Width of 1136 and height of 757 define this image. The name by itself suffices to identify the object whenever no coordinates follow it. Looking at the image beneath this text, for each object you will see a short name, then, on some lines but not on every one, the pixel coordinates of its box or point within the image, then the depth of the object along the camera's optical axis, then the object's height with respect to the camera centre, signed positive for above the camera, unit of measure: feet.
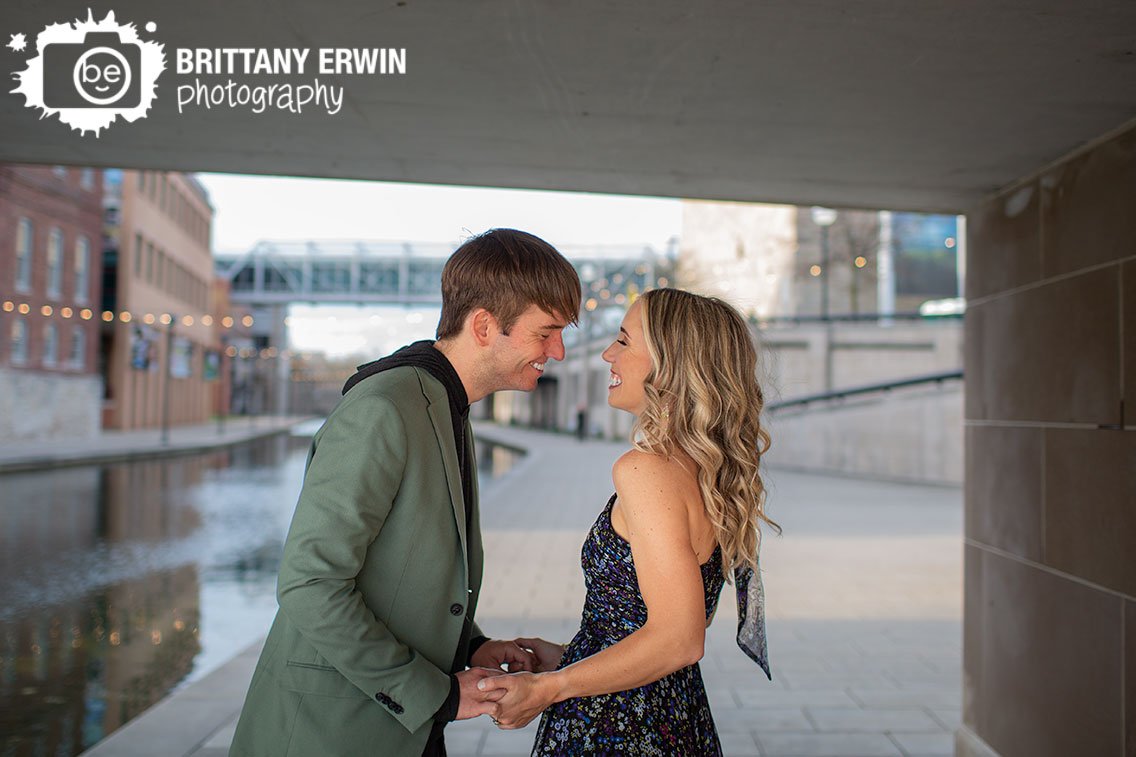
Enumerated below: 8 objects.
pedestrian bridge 230.27 +29.02
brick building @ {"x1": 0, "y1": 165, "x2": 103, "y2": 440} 98.58 +9.65
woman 7.57 -1.17
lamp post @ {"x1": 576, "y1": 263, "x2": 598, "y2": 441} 133.39 +7.08
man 7.05 -1.10
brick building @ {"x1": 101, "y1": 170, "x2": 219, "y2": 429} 135.44 +14.54
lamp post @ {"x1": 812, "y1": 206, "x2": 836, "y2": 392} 87.01 +6.45
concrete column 11.42 -0.86
